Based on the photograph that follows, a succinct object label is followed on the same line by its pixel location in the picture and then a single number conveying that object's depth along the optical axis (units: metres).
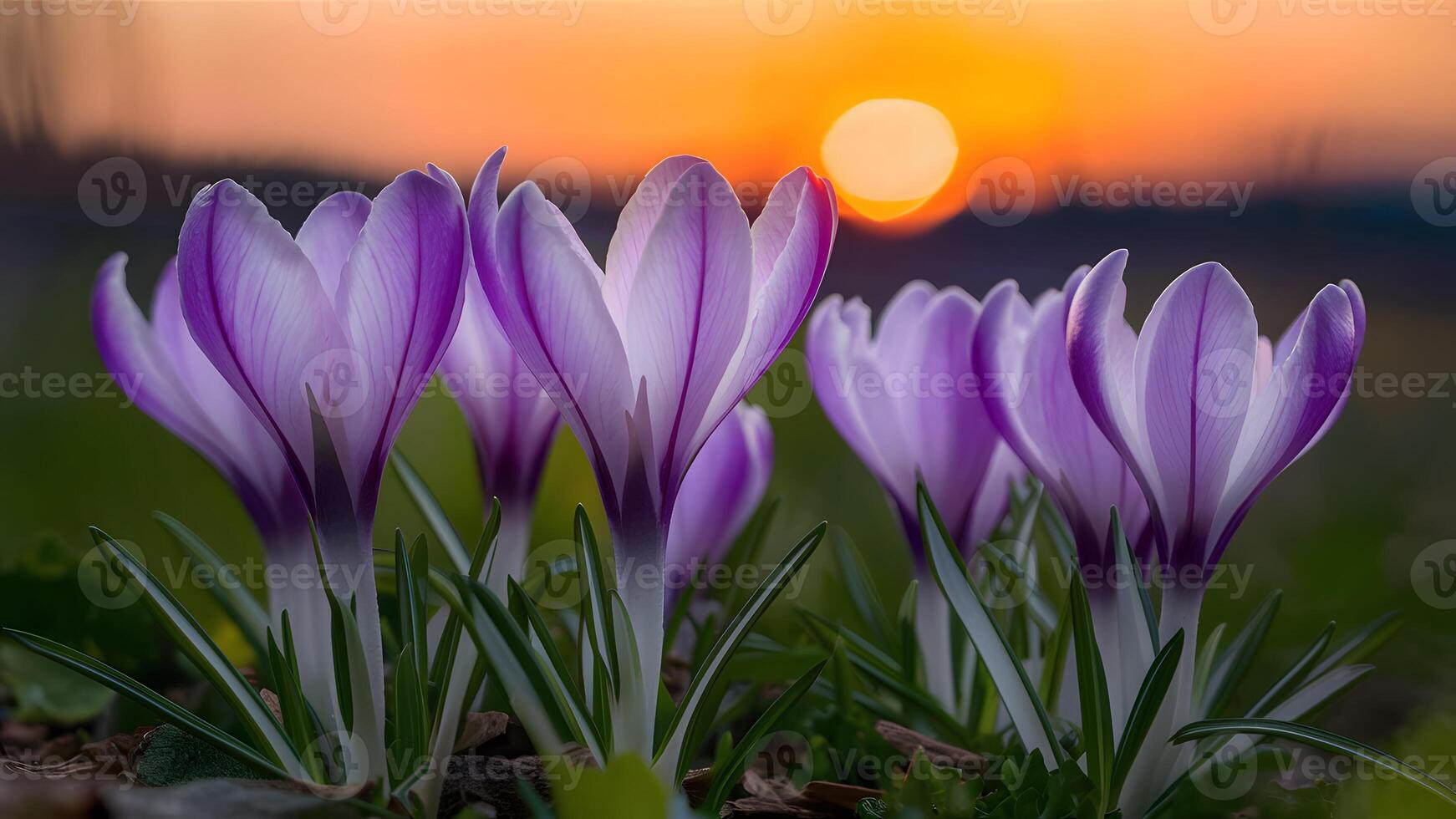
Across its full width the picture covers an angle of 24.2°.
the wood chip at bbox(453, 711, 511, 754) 0.42
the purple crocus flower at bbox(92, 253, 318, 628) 0.42
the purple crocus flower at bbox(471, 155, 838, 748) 0.40
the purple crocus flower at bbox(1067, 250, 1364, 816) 0.41
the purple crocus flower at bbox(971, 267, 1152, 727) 0.42
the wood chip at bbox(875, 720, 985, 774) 0.43
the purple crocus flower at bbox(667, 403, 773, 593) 0.46
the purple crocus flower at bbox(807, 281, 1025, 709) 0.45
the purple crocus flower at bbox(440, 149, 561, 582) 0.43
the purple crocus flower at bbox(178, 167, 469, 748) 0.40
